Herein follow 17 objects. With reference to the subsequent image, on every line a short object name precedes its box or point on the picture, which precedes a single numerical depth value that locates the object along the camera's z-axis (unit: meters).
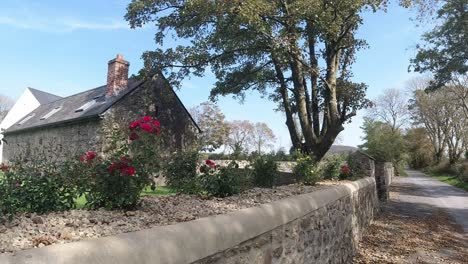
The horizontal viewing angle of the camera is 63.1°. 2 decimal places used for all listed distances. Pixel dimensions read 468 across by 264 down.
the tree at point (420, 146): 60.25
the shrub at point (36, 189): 3.39
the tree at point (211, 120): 48.72
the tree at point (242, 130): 64.94
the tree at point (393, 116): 63.82
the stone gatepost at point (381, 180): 15.85
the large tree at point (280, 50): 10.23
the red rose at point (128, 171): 3.64
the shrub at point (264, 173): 7.36
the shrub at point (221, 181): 5.38
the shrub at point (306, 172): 7.85
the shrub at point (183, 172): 5.52
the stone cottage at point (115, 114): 18.16
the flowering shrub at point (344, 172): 11.22
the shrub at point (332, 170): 10.43
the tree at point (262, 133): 68.56
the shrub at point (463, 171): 30.70
